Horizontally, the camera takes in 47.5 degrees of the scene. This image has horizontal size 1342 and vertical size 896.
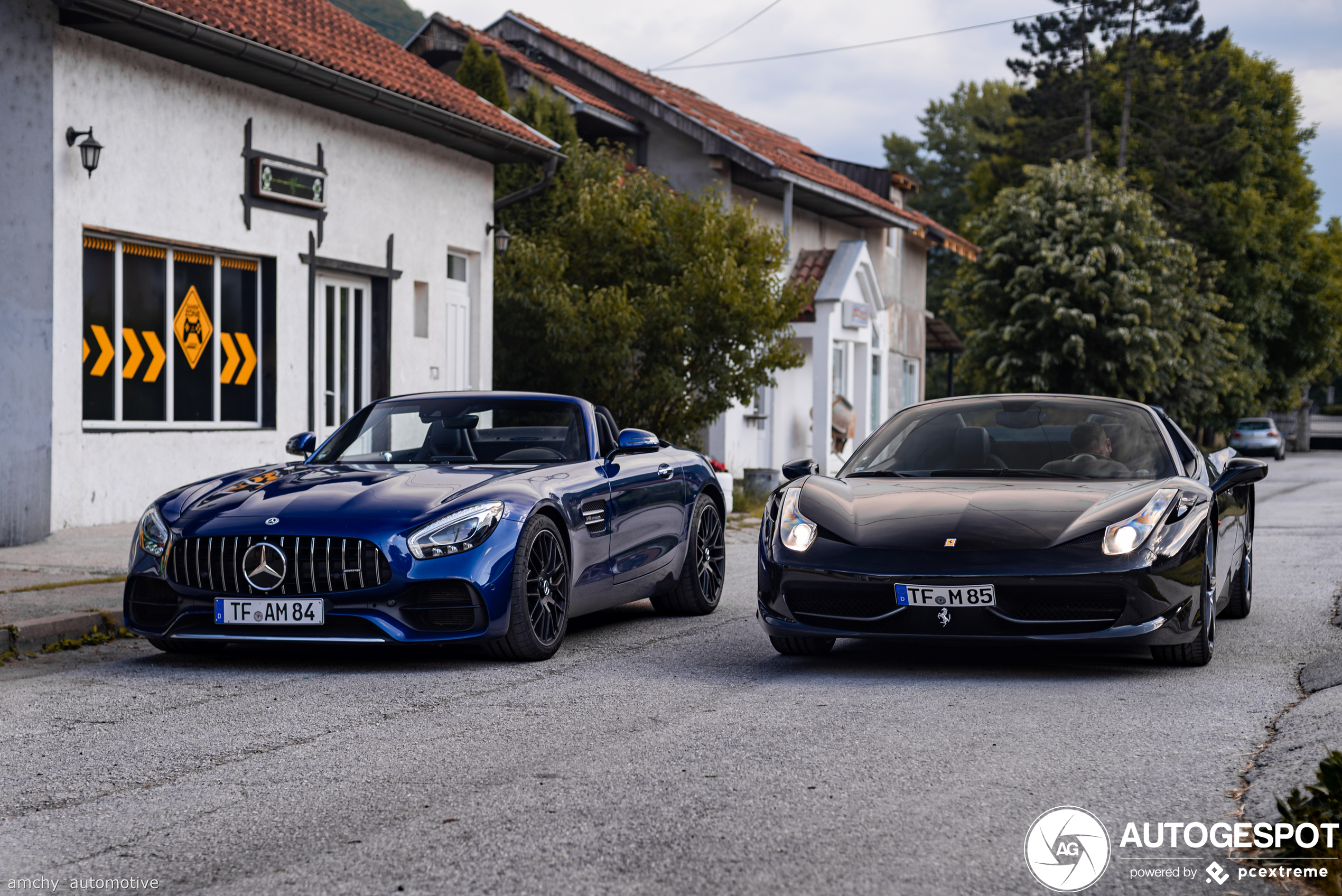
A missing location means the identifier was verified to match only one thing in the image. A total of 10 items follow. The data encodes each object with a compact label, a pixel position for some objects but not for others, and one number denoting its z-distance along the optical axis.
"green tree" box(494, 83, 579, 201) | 21.66
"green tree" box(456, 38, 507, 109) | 21.27
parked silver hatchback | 52.72
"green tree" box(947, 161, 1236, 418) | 36.72
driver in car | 7.59
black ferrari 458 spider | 6.55
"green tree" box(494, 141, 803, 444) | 18.81
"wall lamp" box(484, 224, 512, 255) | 19.25
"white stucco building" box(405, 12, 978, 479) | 26.38
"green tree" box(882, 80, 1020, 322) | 76.75
